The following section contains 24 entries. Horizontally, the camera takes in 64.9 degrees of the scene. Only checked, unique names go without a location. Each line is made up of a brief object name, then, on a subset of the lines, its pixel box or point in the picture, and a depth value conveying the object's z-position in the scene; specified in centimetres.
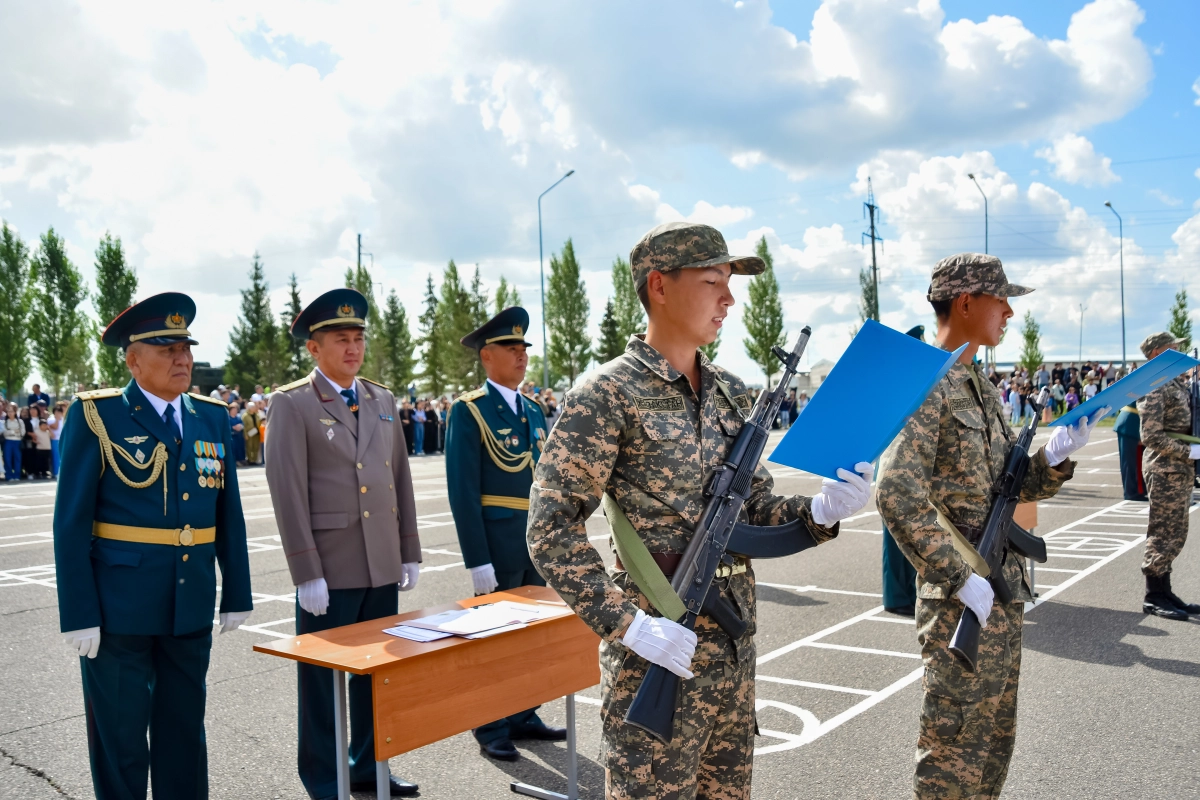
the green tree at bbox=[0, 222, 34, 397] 4166
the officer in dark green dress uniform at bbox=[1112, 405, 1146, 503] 1169
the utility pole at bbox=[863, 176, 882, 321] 5388
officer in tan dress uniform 442
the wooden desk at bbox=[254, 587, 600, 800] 355
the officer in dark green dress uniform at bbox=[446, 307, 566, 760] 520
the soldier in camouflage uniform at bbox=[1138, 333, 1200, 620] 754
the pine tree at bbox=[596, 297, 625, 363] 6550
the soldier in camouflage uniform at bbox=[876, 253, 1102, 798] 329
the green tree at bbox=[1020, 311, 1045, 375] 7450
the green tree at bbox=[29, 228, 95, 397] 4356
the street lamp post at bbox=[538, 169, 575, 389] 4134
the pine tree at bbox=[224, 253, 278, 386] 5541
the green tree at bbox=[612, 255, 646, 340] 6550
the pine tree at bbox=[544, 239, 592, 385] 6500
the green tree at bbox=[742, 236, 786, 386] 6769
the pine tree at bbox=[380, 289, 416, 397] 6178
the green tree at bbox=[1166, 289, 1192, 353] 6525
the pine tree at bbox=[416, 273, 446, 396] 6262
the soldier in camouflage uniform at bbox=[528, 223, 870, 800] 250
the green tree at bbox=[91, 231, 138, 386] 4906
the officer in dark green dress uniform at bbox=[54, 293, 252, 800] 369
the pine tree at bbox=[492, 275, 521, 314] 6534
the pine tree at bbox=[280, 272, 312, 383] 5462
